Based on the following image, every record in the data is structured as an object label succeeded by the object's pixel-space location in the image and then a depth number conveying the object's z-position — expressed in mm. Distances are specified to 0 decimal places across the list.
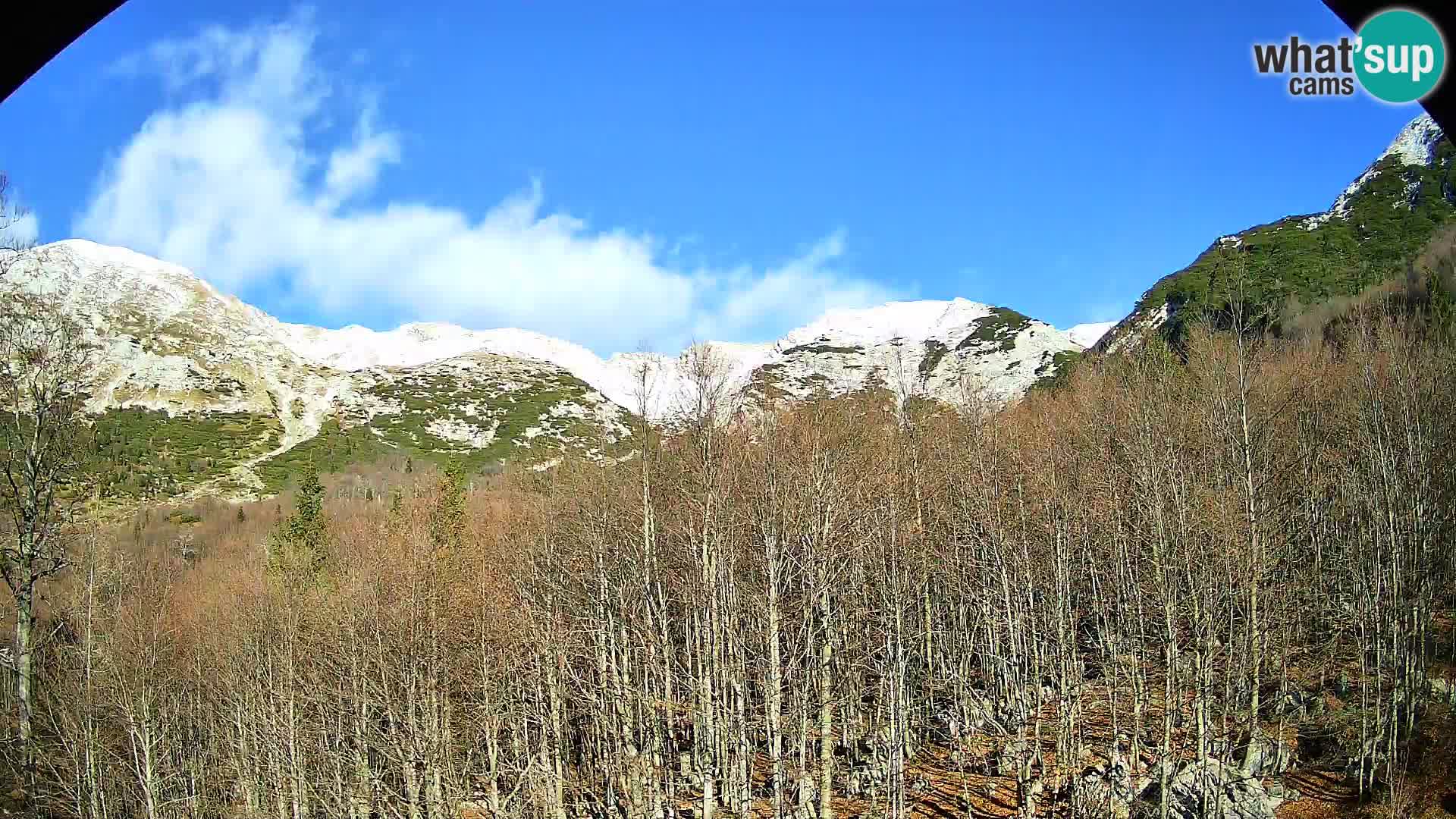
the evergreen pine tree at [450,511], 39625
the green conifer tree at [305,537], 45375
